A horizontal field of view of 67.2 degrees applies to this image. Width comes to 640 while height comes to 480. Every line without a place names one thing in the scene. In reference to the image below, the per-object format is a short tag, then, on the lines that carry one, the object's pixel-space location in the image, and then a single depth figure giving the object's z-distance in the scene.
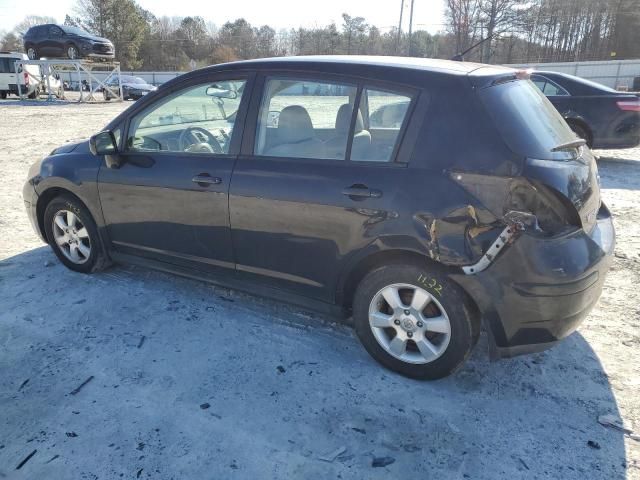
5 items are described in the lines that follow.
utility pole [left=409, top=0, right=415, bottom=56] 39.96
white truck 24.89
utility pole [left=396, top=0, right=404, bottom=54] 41.52
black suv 23.61
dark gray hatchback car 2.49
